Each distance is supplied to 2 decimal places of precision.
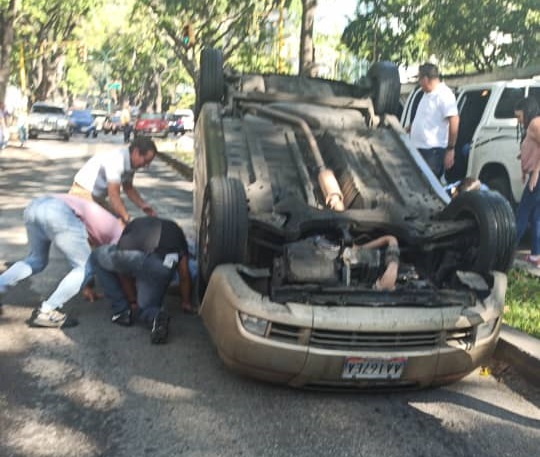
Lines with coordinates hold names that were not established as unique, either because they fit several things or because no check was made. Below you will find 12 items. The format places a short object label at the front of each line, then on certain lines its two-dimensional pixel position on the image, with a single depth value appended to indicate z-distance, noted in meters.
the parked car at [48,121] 30.45
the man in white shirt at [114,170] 5.43
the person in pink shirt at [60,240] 5.00
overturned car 3.79
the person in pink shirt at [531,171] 6.89
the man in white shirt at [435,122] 7.43
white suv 8.23
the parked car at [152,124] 36.69
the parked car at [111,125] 45.05
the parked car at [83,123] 38.19
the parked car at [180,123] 43.72
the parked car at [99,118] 44.03
